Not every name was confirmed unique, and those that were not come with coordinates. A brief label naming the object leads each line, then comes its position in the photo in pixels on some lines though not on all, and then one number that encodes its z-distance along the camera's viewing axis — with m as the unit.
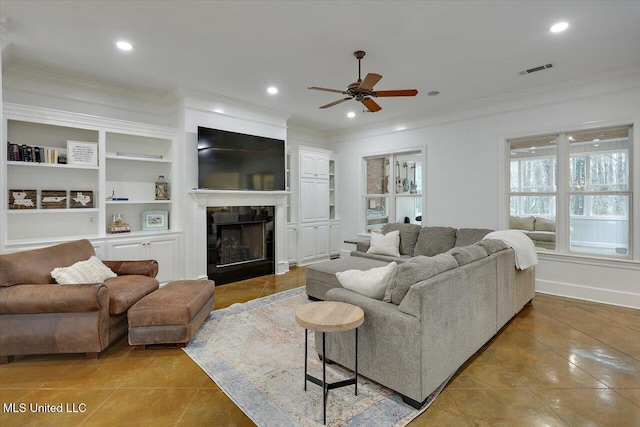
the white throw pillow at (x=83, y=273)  2.83
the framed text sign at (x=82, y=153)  3.98
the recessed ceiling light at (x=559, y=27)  2.86
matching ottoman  2.75
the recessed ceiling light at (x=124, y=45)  3.22
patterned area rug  1.95
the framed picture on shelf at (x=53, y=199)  3.91
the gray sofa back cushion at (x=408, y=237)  5.08
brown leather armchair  2.50
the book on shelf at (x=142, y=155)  4.37
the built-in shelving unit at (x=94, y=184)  3.73
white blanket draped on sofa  3.36
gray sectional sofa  1.97
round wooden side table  1.87
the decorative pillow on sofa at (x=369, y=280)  2.29
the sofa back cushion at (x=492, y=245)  3.02
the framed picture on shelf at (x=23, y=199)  3.71
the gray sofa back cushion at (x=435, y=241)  4.77
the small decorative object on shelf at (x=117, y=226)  4.30
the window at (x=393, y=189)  6.12
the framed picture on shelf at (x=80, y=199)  4.12
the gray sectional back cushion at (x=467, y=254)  2.57
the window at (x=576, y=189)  4.10
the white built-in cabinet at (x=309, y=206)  6.25
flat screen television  4.71
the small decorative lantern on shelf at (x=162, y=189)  4.76
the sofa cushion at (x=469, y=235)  4.52
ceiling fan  3.10
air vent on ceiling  3.76
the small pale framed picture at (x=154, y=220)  4.69
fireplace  4.94
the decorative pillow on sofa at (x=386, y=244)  5.03
